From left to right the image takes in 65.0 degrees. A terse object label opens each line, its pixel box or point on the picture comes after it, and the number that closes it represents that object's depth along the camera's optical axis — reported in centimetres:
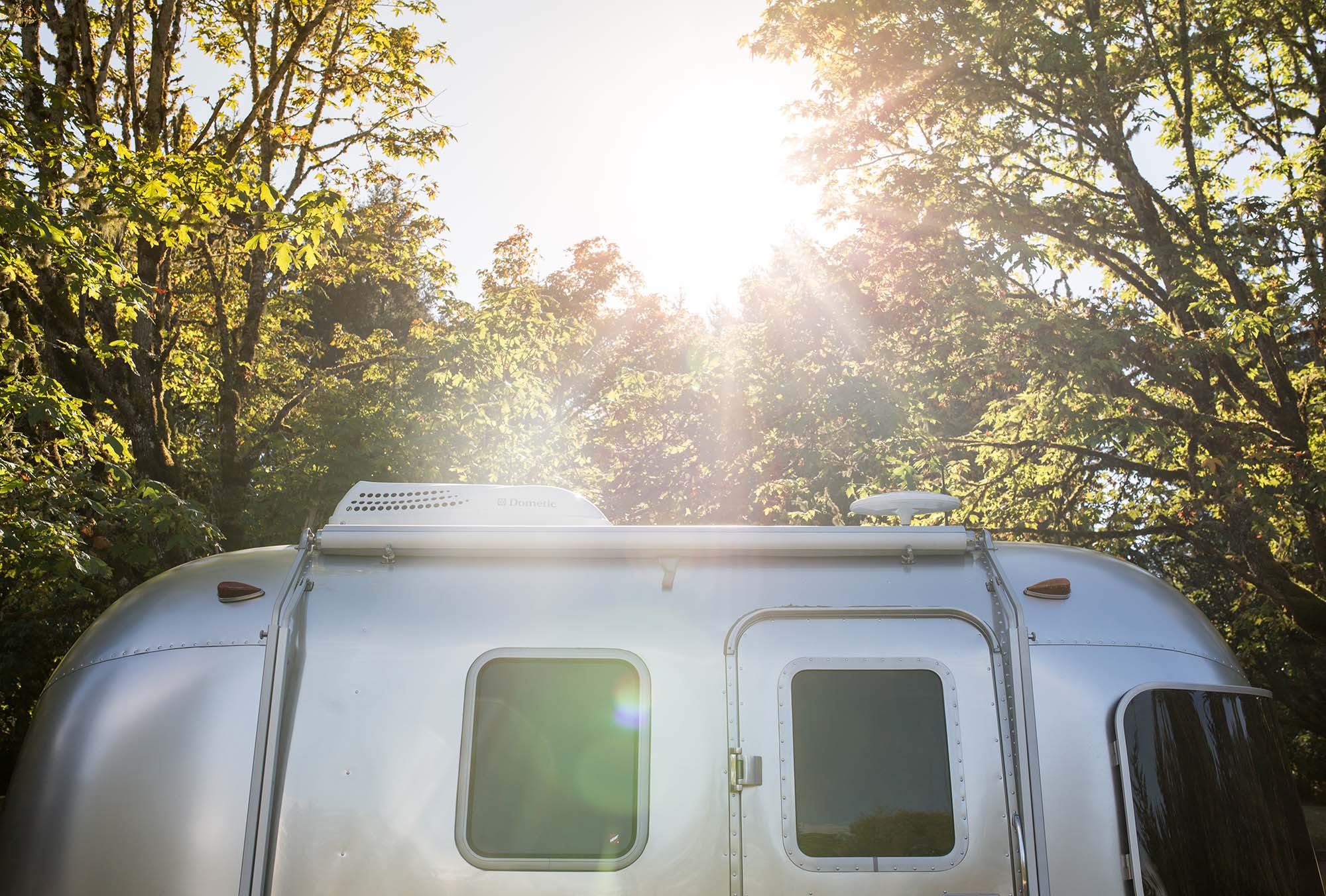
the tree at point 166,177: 725
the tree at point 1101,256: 1067
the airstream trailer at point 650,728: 384
